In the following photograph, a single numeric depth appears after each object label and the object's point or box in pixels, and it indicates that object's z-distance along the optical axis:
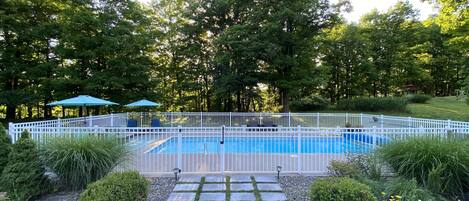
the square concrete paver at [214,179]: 5.40
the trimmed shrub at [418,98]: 22.33
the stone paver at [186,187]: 4.88
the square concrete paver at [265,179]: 5.37
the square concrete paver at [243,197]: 4.32
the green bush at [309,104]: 21.34
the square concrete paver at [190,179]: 5.37
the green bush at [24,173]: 4.25
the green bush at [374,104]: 18.17
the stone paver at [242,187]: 4.85
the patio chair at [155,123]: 12.56
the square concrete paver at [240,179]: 5.33
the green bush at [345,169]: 4.68
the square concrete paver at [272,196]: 4.36
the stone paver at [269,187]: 4.88
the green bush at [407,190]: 3.70
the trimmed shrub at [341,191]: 3.44
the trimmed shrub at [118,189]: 3.45
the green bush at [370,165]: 4.69
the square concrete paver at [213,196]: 4.31
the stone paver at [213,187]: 4.84
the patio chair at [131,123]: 12.41
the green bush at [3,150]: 5.07
